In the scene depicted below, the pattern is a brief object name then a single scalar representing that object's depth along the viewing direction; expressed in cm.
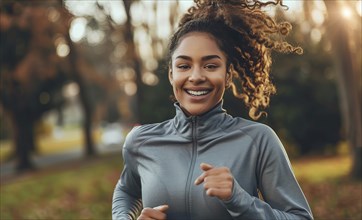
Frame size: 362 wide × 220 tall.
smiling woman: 219
